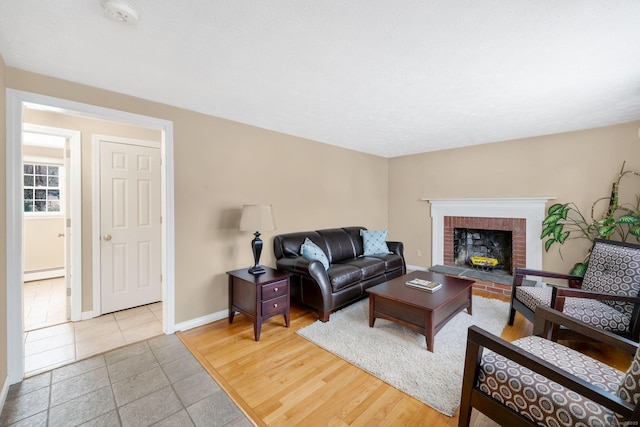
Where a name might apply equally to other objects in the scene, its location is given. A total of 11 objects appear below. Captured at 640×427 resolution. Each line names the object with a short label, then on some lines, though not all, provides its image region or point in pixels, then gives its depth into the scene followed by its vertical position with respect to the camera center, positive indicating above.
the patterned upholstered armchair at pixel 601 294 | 2.11 -0.71
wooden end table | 2.61 -0.88
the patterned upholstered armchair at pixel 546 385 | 1.05 -0.81
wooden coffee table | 2.36 -0.91
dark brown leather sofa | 2.97 -0.73
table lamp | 2.83 -0.14
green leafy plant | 3.16 -0.15
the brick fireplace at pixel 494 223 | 3.96 -0.20
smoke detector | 1.34 +1.02
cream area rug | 1.90 -1.24
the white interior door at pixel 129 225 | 3.17 -0.21
